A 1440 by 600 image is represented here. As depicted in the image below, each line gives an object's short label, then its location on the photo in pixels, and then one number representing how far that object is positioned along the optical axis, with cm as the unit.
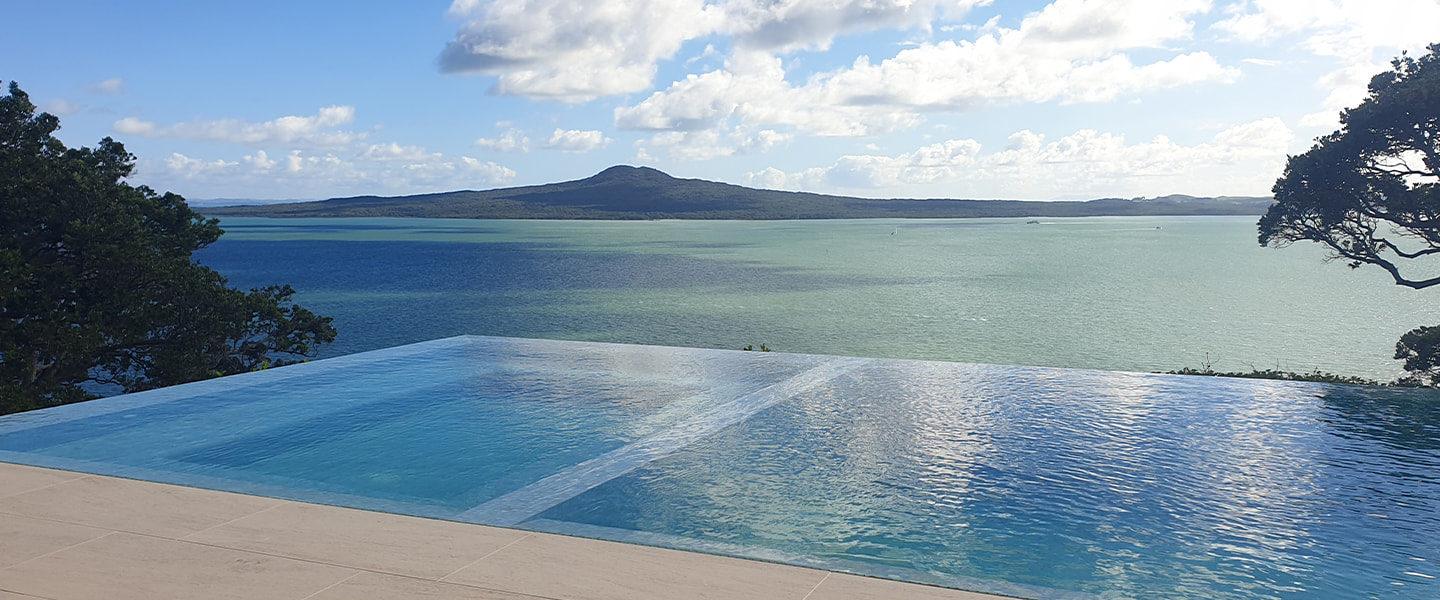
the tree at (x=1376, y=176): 1569
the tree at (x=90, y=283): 1335
